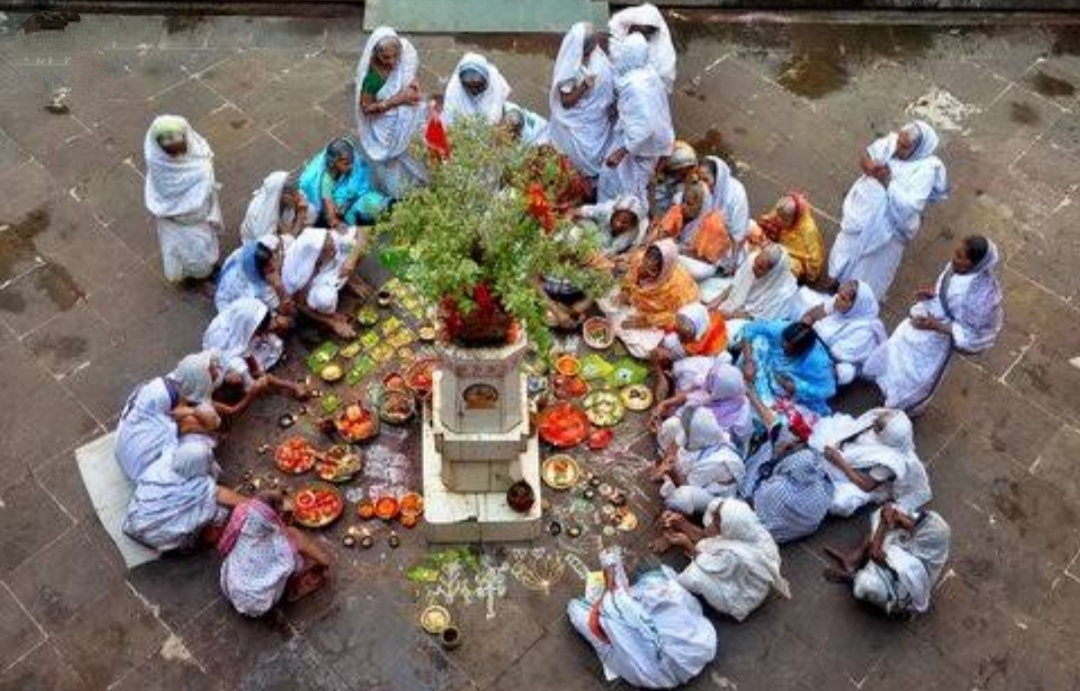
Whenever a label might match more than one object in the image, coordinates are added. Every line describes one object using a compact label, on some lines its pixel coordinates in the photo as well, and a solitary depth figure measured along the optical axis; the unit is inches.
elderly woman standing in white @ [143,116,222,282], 343.9
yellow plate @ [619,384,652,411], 337.7
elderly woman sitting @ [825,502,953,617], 285.9
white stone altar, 270.2
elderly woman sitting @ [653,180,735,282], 364.5
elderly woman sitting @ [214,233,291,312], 342.6
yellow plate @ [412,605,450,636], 289.4
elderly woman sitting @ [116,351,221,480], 300.4
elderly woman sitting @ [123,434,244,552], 288.8
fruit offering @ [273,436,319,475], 318.0
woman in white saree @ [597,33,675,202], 368.8
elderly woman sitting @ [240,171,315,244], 357.1
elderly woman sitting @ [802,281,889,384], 339.3
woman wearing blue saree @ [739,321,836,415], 333.1
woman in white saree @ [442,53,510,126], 375.6
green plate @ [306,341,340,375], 344.8
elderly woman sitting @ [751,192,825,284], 365.7
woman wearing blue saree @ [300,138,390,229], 372.2
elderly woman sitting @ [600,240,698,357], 346.9
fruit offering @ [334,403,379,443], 325.1
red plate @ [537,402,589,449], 327.6
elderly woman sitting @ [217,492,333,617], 273.7
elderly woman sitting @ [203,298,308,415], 328.8
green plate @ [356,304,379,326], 355.7
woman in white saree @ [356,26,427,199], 369.1
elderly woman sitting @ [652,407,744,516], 300.5
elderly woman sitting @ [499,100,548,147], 384.5
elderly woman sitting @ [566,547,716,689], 275.1
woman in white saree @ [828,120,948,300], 350.6
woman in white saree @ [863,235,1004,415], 322.0
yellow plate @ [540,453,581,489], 318.0
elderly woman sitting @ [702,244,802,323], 349.1
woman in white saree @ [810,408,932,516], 305.3
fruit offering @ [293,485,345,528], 306.5
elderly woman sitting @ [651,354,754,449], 307.6
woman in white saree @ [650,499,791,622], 281.3
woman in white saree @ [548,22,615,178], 379.2
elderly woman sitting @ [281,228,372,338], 345.4
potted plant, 238.1
